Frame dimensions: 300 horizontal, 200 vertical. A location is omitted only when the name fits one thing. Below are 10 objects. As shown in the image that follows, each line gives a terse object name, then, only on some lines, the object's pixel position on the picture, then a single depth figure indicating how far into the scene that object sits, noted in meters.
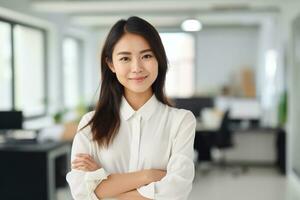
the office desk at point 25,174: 4.42
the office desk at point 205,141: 6.80
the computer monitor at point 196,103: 6.55
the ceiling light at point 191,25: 6.02
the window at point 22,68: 5.91
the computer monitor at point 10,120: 4.41
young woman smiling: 1.33
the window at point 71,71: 8.40
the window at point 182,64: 10.27
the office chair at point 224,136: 6.55
